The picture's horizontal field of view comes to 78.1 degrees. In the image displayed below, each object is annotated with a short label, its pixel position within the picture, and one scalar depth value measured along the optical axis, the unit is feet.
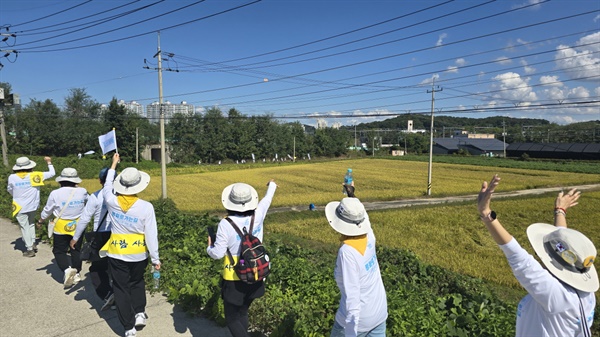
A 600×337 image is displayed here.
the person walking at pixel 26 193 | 26.27
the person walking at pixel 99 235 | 18.15
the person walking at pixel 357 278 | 9.70
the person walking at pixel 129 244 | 15.17
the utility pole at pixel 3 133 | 86.33
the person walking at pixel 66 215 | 20.93
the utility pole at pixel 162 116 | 76.77
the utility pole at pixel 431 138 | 99.40
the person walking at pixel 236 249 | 12.55
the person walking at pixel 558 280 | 7.30
